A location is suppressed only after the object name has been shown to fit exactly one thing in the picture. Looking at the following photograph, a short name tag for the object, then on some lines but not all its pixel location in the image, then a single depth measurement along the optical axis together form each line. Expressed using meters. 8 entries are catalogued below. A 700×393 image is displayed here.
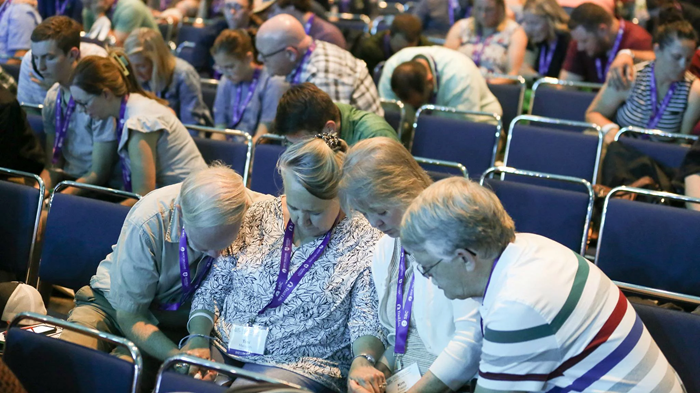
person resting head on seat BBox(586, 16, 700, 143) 4.03
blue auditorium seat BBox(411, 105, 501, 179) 4.14
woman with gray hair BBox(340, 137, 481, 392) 2.10
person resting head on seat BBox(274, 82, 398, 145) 3.14
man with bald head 4.33
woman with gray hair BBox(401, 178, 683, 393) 1.73
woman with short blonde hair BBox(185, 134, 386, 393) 2.32
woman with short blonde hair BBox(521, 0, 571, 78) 5.91
